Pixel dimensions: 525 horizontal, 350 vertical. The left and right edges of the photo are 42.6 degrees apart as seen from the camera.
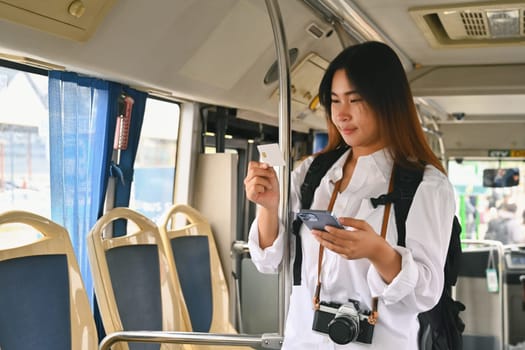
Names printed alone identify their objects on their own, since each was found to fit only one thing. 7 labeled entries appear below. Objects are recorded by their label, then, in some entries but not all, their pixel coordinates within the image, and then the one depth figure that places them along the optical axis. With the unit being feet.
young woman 5.92
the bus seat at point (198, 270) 13.01
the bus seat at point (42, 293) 7.98
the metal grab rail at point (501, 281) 19.36
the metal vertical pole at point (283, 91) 7.54
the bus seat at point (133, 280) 9.83
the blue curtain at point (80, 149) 10.05
